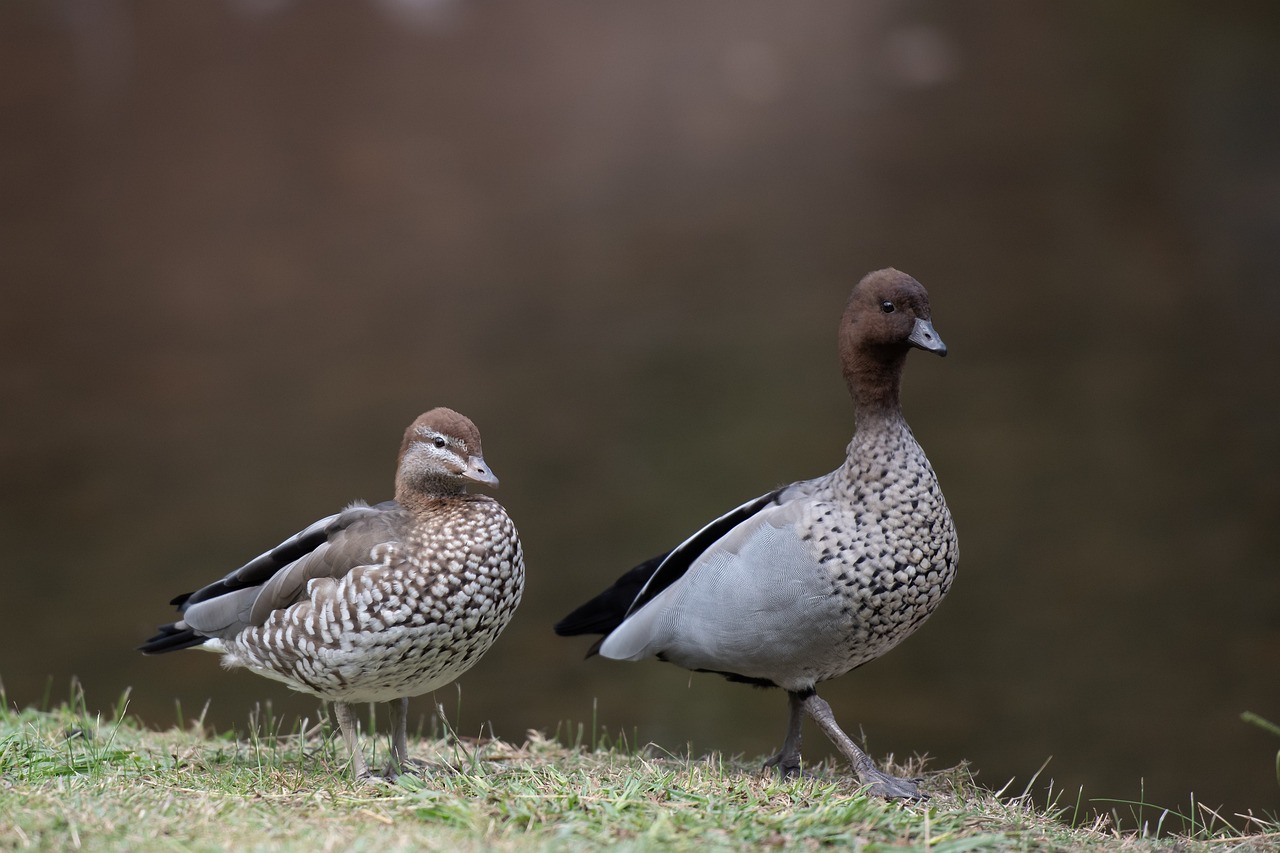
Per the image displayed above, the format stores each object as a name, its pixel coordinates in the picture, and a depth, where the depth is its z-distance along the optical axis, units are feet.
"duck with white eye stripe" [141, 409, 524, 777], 27.27
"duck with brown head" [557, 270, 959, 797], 28.25
